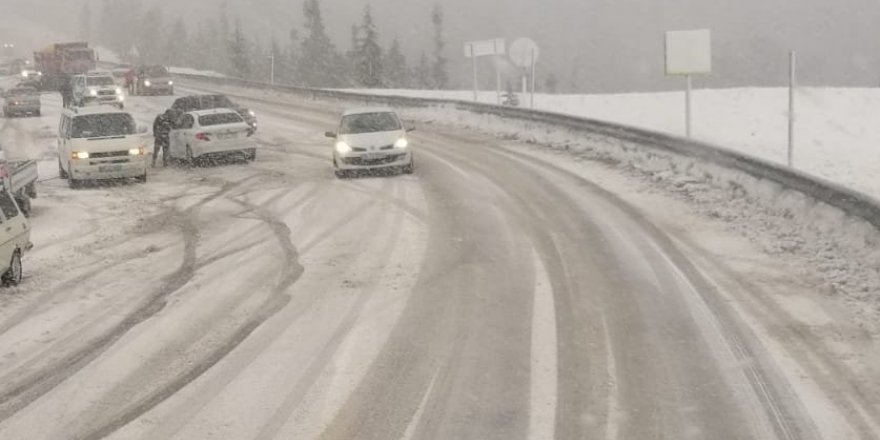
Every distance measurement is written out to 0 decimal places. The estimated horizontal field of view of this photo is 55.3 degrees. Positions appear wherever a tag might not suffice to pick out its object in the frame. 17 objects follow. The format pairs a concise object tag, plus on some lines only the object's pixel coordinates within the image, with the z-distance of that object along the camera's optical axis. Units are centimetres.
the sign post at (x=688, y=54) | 2020
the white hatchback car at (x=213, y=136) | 2222
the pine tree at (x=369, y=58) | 8500
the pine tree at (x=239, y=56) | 9662
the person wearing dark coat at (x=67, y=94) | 4122
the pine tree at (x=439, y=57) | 12669
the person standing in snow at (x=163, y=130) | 2395
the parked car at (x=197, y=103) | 2617
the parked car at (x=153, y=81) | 4809
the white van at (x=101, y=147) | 1941
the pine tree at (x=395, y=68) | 11050
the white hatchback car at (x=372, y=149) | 1905
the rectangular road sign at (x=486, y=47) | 3251
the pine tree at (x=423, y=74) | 12031
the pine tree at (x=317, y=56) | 10762
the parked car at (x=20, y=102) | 3988
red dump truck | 5262
